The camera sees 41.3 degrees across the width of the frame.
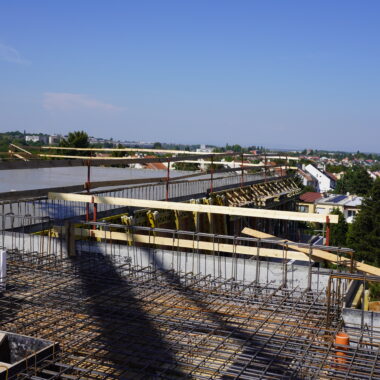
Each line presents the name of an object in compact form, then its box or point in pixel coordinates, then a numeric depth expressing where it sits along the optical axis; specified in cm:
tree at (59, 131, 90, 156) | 4793
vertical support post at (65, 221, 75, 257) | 895
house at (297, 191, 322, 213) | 6088
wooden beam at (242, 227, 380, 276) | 744
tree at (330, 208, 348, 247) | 3866
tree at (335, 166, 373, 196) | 8381
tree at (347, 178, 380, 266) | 3525
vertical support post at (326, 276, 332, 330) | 586
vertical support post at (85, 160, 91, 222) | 1048
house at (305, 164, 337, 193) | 10454
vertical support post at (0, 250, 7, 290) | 707
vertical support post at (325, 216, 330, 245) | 759
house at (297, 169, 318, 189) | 9191
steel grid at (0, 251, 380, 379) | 450
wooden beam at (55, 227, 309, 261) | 801
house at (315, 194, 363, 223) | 5332
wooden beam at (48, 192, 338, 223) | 789
